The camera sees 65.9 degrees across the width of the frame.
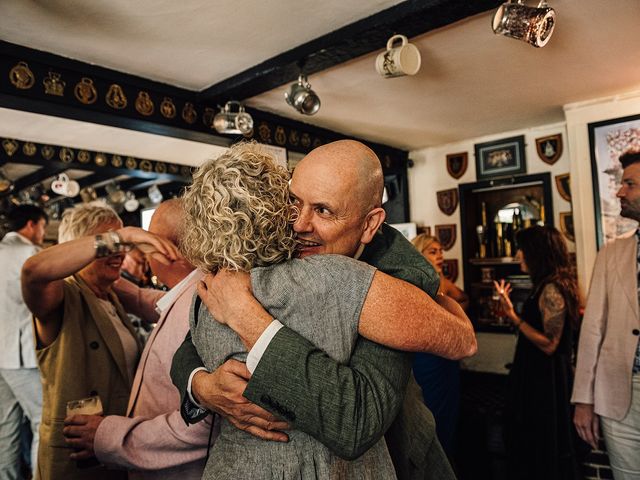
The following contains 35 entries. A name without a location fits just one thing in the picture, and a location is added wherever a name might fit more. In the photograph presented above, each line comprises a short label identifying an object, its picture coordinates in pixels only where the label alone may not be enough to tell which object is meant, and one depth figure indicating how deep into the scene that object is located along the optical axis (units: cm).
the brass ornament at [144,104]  349
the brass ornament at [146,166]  617
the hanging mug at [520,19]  217
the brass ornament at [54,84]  302
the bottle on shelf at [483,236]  544
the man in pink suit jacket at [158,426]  135
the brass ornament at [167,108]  364
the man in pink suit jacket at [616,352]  226
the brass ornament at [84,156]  555
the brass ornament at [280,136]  446
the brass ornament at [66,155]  539
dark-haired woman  299
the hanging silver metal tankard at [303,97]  315
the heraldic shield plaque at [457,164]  552
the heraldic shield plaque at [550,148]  486
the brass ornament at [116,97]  332
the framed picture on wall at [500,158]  512
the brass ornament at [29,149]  513
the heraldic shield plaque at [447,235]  559
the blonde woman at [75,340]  168
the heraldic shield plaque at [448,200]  559
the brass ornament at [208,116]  390
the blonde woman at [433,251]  382
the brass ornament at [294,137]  461
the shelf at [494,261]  506
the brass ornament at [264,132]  429
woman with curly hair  93
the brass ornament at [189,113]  377
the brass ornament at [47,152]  522
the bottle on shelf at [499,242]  538
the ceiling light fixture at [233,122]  350
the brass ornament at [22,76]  288
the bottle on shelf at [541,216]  507
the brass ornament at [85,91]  315
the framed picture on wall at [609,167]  404
